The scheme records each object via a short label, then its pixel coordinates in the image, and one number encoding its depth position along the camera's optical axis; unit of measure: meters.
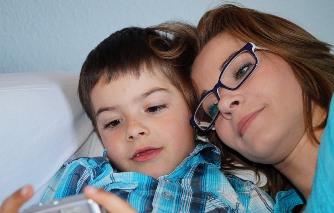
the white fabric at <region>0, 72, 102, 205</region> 0.79
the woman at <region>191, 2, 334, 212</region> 0.78
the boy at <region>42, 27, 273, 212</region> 0.90
